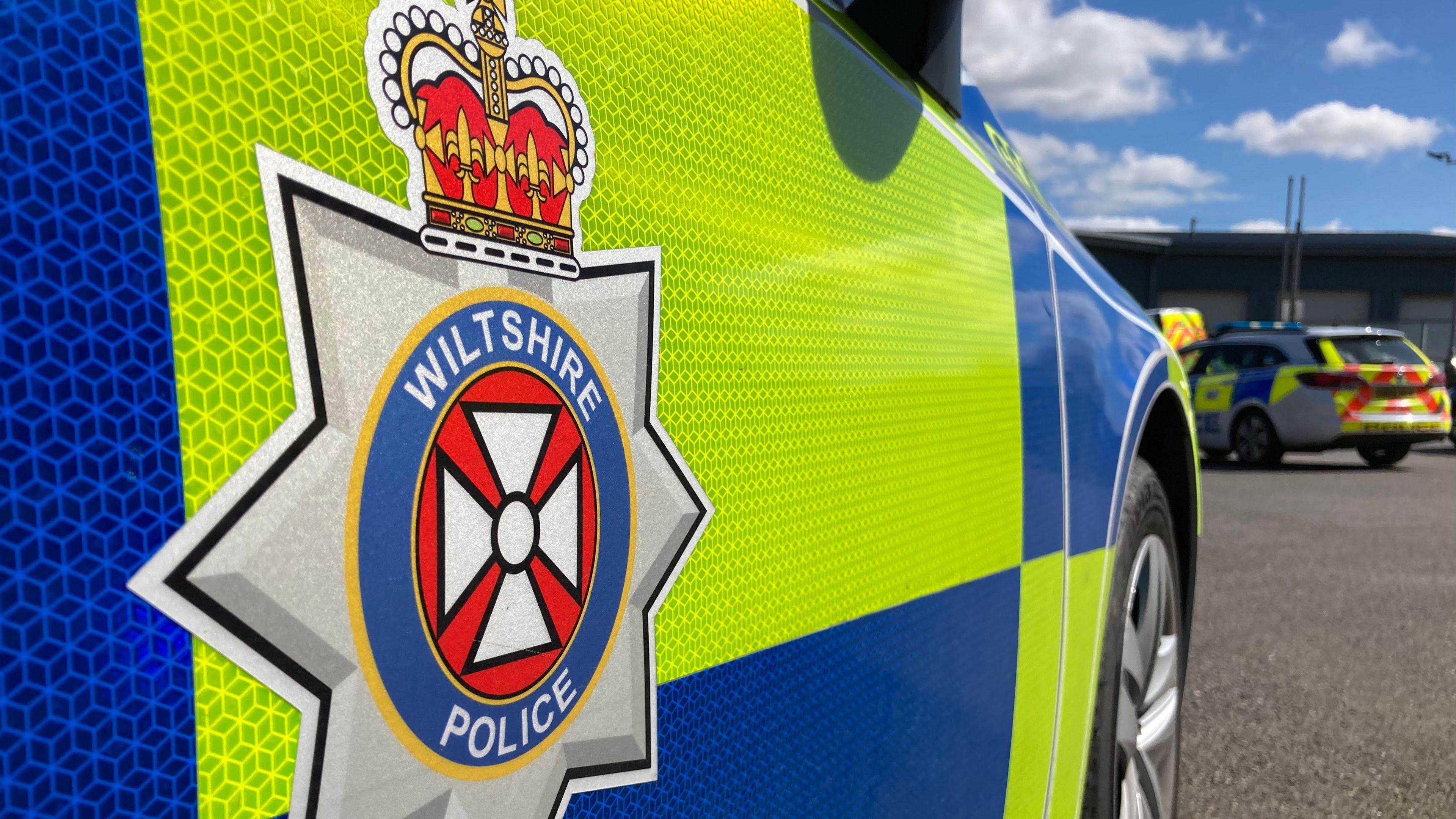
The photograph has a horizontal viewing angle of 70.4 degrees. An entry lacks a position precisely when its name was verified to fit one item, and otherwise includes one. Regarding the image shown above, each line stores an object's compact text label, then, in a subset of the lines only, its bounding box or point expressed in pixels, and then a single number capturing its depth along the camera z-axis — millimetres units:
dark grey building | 37531
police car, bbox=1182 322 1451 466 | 10586
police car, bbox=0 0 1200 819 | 448
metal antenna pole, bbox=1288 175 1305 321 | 32562
